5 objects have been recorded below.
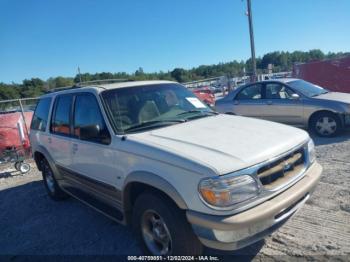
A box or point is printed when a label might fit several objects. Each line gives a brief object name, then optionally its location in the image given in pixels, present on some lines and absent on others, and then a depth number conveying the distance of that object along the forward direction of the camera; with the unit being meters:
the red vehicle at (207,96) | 18.92
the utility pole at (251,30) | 17.23
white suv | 2.43
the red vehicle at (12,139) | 8.56
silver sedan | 7.43
